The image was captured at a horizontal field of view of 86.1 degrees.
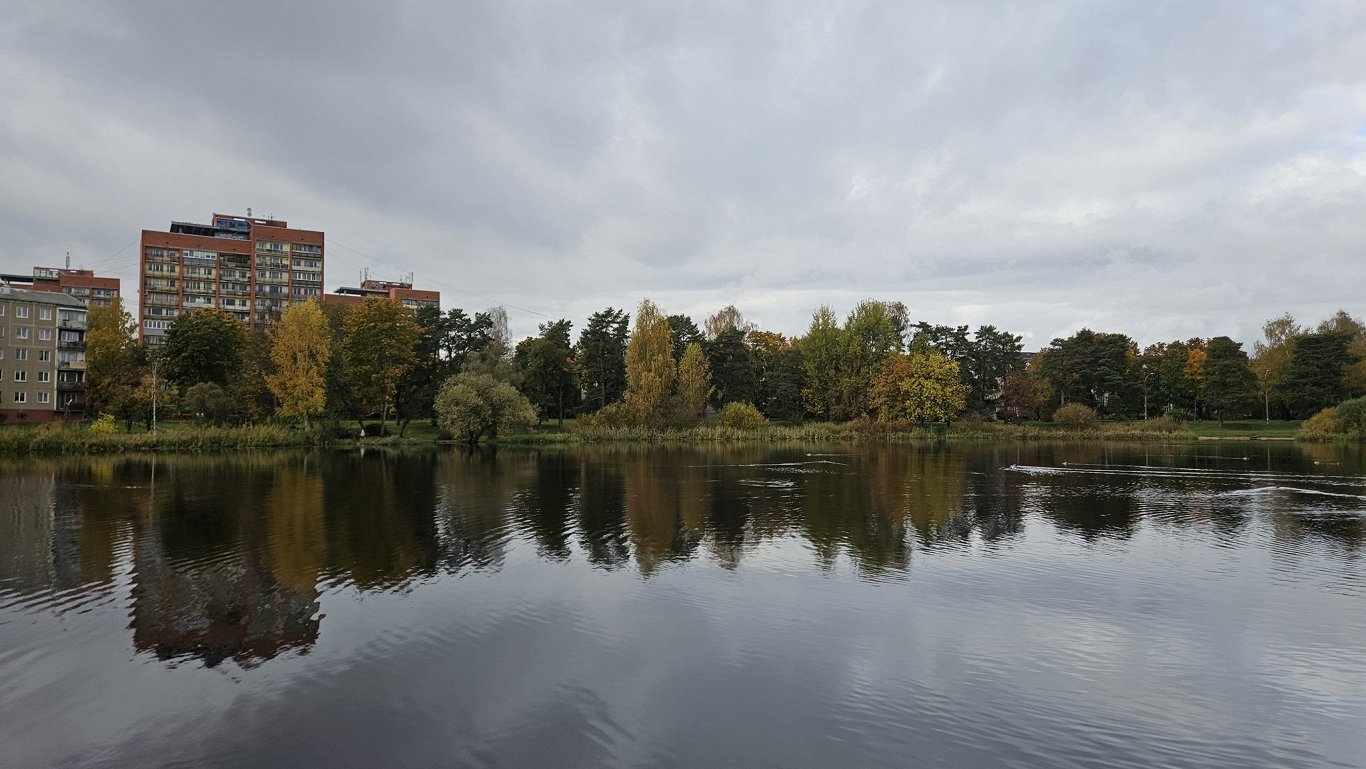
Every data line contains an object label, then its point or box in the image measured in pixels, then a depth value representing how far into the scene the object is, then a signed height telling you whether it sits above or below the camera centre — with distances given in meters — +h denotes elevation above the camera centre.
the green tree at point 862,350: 81.69 +7.13
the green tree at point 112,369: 56.06 +4.45
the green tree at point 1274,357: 84.38 +6.14
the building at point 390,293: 137.00 +24.77
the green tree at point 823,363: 83.69 +5.84
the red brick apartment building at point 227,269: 110.12 +23.71
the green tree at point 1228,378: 82.08 +3.35
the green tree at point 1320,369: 79.19 +4.08
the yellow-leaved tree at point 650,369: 67.56 +4.38
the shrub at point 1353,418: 62.84 -1.03
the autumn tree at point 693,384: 71.06 +3.07
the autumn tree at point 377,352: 59.50 +5.52
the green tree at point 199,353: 59.47 +5.74
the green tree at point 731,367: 83.94 +5.46
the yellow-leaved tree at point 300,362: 55.25 +4.51
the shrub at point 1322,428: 65.12 -1.93
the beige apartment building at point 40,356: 70.31 +6.86
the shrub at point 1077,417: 78.44 -0.78
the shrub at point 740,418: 72.06 -0.33
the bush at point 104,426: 49.67 -0.18
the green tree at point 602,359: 78.19 +6.15
